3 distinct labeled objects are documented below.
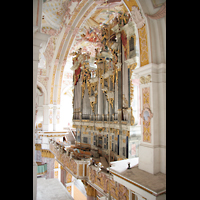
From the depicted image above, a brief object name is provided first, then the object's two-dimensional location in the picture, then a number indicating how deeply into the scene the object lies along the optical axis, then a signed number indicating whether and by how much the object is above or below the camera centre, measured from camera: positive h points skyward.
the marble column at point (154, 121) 3.39 -0.25
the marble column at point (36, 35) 2.18 +0.99
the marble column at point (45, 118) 11.50 -0.64
